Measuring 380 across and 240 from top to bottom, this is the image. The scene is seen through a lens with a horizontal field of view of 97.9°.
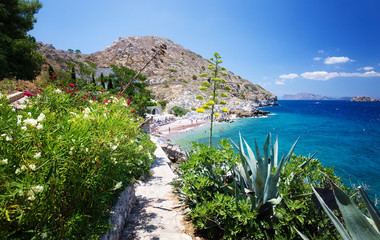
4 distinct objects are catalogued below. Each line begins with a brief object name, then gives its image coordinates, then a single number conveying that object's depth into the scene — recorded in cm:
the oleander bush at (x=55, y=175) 120
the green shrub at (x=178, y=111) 3881
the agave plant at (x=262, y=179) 234
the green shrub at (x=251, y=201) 191
